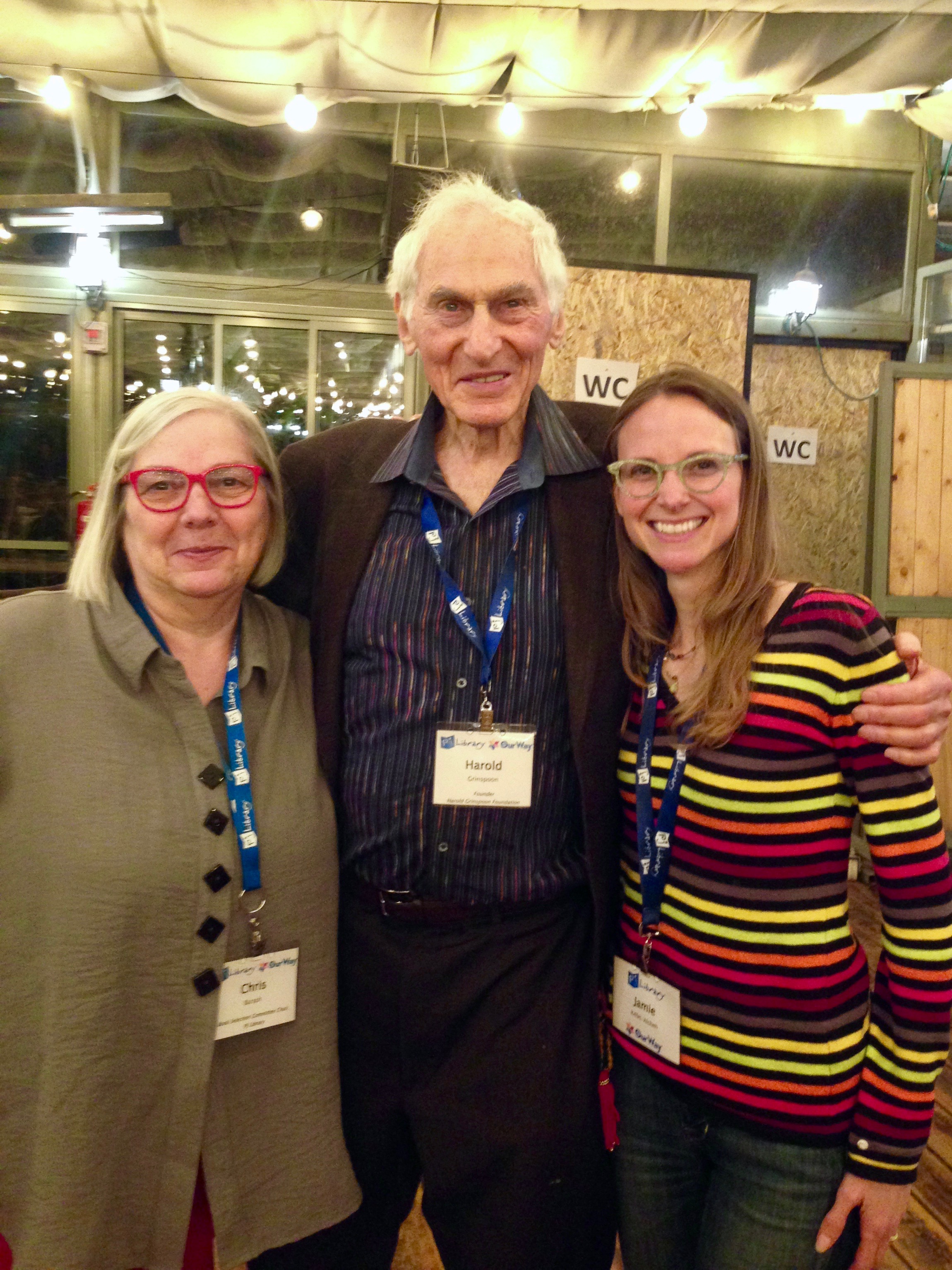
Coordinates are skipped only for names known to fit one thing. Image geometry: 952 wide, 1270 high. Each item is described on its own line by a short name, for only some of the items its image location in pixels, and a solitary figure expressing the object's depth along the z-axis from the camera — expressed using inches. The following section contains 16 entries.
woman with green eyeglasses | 46.0
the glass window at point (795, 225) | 207.9
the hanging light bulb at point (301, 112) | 166.7
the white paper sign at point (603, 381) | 141.3
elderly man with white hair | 56.1
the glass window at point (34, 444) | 208.4
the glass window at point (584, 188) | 202.2
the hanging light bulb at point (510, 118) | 176.4
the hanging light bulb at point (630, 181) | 205.2
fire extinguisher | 186.7
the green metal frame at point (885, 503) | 165.2
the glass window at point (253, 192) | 206.1
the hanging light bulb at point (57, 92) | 163.6
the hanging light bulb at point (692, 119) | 171.6
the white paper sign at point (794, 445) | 207.9
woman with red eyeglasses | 48.3
